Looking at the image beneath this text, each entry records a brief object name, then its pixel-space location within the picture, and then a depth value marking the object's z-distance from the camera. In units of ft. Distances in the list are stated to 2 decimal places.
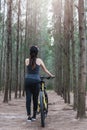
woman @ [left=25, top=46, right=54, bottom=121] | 28.04
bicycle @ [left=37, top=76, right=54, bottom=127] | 26.85
